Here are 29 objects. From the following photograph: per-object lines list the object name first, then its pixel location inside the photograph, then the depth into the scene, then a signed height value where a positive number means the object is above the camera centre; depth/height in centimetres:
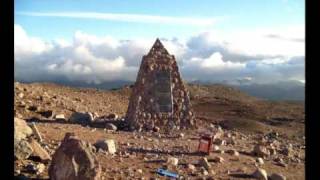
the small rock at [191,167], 600 -128
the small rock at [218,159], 665 -126
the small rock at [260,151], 760 -127
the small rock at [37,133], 678 -83
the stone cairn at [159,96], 932 -18
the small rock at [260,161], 699 -136
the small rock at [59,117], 991 -79
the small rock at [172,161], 618 -122
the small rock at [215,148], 741 -119
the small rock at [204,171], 591 -133
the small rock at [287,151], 808 -137
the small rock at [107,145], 646 -101
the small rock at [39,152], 568 -99
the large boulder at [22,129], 632 -75
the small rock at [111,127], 907 -94
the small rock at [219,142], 826 -118
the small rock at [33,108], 1040 -56
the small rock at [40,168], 526 -115
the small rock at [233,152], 732 -126
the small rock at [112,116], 1099 -82
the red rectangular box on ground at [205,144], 706 -106
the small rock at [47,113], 1023 -70
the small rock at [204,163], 619 -125
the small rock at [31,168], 526 -114
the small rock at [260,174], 606 -140
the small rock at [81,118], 981 -79
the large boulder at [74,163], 470 -95
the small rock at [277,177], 611 -145
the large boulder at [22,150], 553 -93
